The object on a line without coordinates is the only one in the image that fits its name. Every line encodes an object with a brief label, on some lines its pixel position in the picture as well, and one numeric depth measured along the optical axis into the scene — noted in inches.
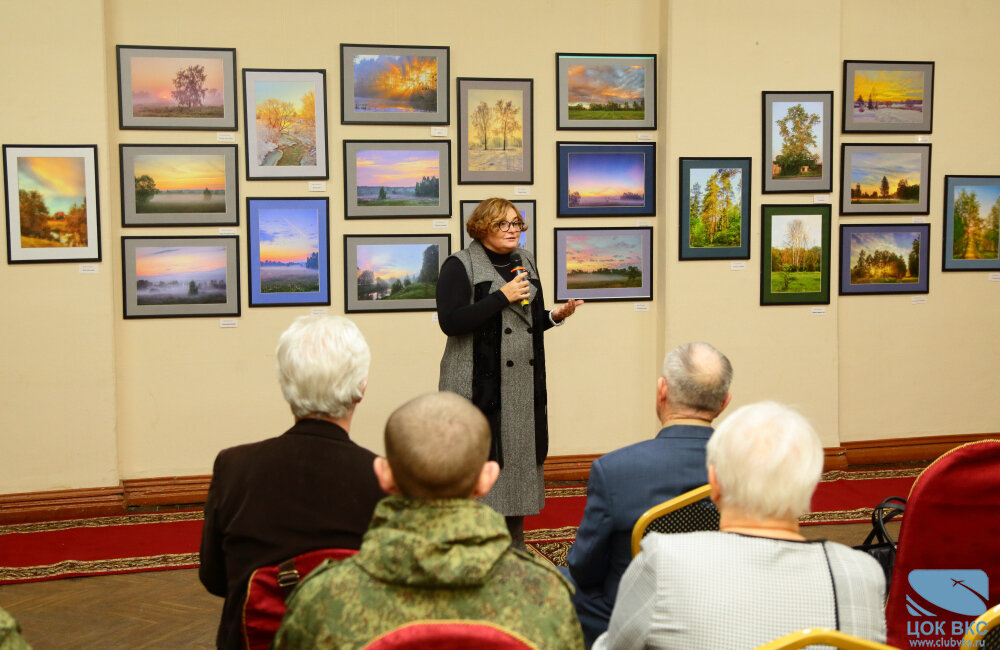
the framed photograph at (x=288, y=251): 261.4
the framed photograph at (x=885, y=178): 291.3
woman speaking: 184.1
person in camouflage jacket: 63.2
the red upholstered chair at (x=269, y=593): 85.7
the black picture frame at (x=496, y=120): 269.6
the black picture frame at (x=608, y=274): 277.9
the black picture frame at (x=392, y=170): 265.1
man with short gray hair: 100.7
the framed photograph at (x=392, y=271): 266.7
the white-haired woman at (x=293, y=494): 89.4
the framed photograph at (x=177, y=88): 252.7
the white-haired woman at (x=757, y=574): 71.8
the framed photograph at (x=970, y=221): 300.2
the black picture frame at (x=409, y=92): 262.7
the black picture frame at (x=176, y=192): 254.5
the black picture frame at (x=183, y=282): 256.2
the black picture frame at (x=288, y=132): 258.7
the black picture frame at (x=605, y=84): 274.8
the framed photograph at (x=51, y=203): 244.4
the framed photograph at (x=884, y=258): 293.3
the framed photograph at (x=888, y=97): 289.7
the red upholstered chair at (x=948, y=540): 94.3
